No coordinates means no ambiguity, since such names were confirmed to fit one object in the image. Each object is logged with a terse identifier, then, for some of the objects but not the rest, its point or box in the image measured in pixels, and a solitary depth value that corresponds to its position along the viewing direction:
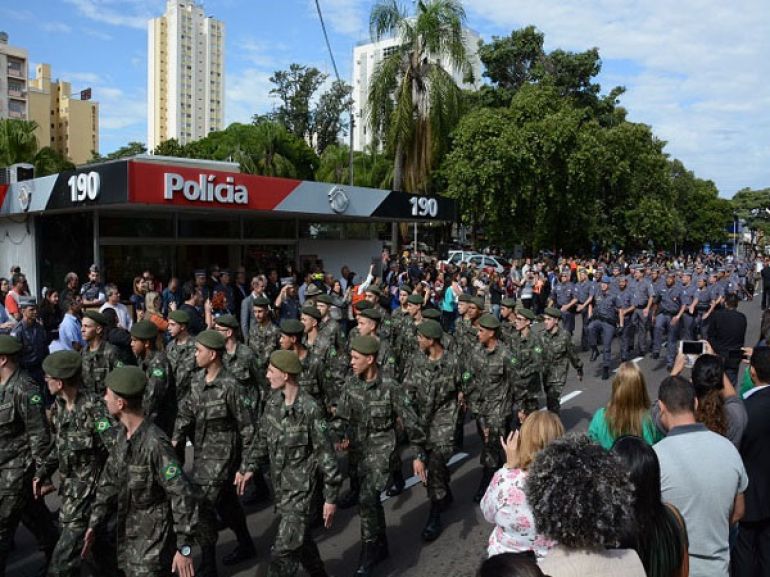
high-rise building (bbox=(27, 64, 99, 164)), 100.12
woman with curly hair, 2.37
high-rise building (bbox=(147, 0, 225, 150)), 155.62
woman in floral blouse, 3.40
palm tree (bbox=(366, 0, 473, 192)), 23.30
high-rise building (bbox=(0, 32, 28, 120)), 86.62
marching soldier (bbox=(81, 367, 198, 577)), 3.99
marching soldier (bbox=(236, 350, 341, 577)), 4.57
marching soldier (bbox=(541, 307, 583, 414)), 8.95
